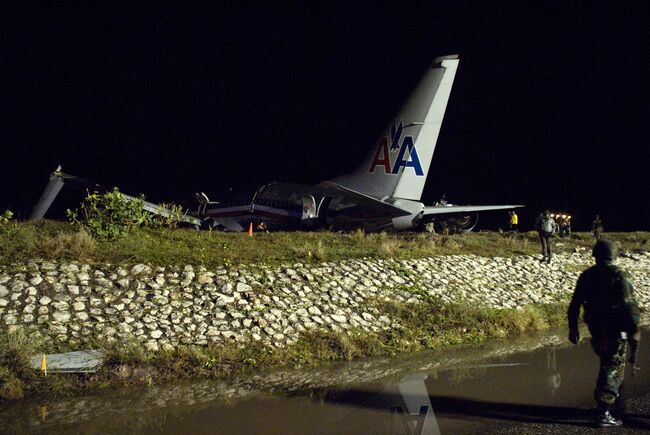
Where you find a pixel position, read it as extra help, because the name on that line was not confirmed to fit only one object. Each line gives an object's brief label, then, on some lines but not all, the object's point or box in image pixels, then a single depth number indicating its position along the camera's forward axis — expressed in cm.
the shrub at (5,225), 1415
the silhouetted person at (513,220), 3397
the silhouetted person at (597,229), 2801
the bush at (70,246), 1314
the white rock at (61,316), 1090
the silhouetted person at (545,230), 2147
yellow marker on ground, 928
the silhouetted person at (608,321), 740
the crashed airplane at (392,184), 2177
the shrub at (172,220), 1723
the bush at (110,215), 1512
